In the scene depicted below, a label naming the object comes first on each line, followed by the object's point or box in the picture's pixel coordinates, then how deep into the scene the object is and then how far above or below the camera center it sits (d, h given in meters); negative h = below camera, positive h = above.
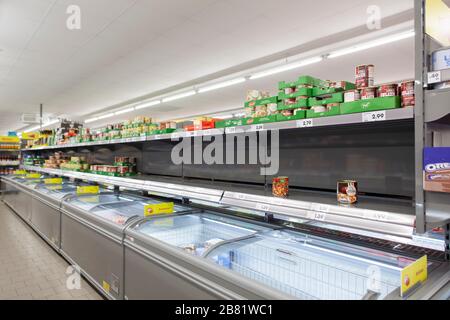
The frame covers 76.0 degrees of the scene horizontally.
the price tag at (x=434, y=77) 1.10 +0.32
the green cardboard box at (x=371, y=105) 1.22 +0.25
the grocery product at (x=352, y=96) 1.36 +0.31
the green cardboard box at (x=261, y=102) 1.75 +0.37
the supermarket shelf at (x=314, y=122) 1.19 +0.20
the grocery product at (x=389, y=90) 1.25 +0.31
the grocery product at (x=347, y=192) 1.53 -0.17
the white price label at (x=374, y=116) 1.24 +0.19
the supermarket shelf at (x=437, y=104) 1.08 +0.21
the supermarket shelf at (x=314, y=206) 1.26 -0.25
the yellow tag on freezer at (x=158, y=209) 2.57 -0.45
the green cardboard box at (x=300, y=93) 1.57 +0.37
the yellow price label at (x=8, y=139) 10.44 +0.77
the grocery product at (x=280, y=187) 1.85 -0.17
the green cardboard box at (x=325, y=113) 1.41 +0.24
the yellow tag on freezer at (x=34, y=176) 7.21 -0.40
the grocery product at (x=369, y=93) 1.31 +0.31
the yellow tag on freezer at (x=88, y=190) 3.97 -0.42
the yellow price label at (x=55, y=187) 5.30 -0.51
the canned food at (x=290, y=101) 1.64 +0.34
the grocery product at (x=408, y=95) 1.18 +0.27
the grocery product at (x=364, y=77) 1.39 +0.40
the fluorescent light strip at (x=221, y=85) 7.90 +2.21
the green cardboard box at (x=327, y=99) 1.43 +0.32
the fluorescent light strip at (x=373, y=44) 4.90 +2.17
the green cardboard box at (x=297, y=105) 1.57 +0.31
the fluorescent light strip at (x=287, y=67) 6.19 +2.16
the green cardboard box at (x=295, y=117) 1.56 +0.24
